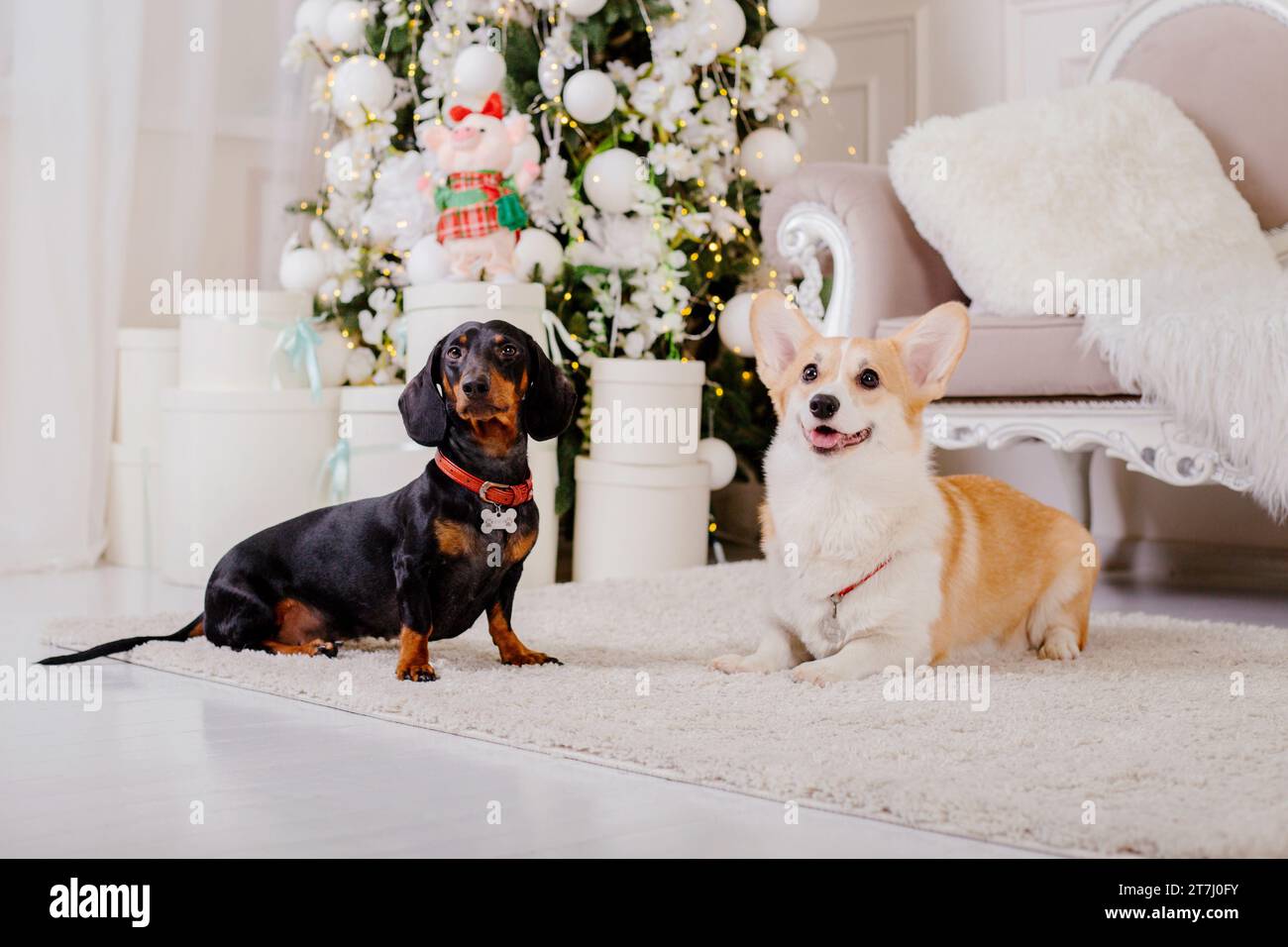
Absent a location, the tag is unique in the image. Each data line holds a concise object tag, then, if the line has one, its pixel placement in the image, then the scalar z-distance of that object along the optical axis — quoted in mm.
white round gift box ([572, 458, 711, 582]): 3553
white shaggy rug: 1470
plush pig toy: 3361
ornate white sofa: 2934
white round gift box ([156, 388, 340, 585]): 3430
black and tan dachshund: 2170
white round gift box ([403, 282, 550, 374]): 3225
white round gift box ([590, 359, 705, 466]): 3500
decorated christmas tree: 3684
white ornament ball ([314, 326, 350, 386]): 3658
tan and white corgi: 2162
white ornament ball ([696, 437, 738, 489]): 3816
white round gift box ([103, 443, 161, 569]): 3781
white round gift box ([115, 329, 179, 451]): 3830
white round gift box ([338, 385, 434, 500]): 3375
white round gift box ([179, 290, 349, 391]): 3496
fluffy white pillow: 3223
